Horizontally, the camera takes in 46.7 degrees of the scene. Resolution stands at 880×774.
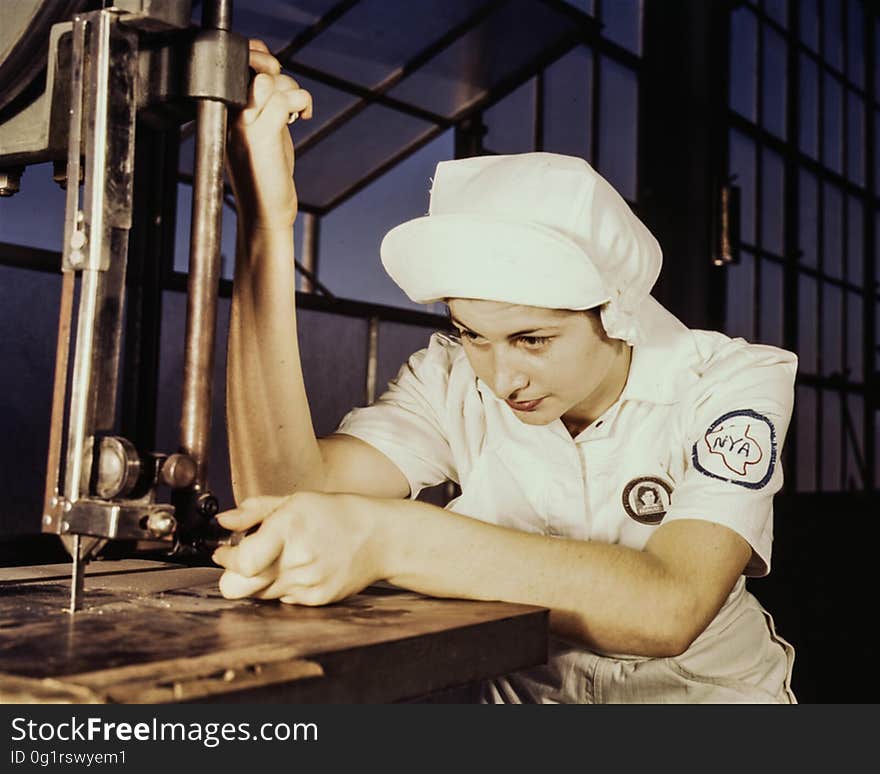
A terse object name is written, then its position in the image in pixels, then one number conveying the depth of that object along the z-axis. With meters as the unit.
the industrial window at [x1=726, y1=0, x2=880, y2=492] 5.45
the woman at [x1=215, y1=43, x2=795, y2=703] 0.97
